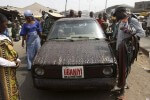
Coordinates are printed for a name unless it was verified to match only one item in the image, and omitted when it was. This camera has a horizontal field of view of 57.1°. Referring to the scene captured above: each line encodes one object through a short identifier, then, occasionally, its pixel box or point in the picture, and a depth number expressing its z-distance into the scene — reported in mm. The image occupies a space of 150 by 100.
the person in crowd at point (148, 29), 11377
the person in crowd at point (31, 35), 3747
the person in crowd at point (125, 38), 2663
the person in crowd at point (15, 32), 9101
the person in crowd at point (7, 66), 1582
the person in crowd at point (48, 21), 6118
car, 2428
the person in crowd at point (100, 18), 5537
